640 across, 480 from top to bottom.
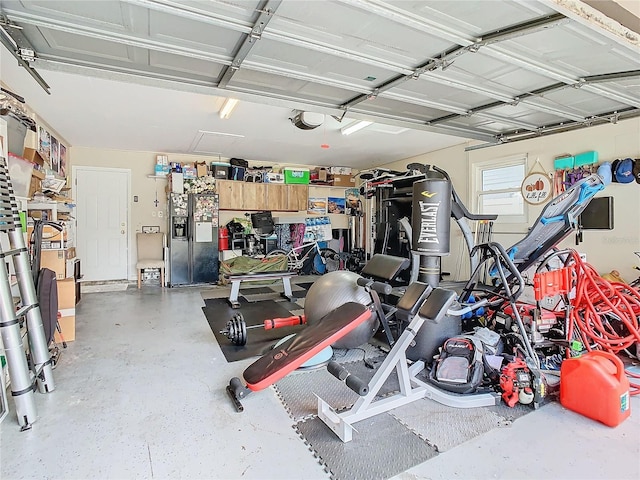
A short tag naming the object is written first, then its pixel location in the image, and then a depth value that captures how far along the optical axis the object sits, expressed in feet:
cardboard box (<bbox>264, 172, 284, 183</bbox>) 26.53
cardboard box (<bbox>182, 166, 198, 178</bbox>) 23.51
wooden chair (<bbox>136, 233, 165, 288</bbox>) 23.88
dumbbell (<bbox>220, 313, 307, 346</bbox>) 11.28
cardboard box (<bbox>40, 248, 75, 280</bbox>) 12.46
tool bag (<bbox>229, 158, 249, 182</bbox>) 25.22
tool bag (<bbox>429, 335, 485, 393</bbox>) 8.25
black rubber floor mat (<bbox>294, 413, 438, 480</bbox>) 5.95
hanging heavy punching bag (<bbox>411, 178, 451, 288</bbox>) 9.85
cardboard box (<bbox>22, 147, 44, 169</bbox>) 11.93
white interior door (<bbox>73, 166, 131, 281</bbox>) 22.21
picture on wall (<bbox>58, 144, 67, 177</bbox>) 19.51
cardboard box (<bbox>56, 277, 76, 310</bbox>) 11.57
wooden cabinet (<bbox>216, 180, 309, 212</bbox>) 25.17
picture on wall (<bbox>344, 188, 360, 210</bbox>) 29.38
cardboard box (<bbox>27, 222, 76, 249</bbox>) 12.54
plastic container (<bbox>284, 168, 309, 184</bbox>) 26.96
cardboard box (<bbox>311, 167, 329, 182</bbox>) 28.73
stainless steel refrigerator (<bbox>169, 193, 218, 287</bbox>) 23.02
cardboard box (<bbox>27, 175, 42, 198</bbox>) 11.86
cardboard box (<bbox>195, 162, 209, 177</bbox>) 23.90
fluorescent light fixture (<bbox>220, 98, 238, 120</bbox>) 13.44
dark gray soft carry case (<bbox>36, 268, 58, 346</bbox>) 9.22
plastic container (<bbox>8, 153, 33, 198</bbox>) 9.95
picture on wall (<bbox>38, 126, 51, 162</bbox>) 16.19
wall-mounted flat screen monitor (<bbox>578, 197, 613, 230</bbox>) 14.33
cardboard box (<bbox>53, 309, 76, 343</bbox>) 11.78
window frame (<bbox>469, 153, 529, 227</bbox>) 17.83
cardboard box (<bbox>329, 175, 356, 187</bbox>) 29.53
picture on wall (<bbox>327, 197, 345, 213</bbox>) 29.78
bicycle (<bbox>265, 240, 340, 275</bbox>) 27.02
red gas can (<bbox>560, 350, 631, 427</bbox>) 7.15
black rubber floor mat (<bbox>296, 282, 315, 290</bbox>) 22.69
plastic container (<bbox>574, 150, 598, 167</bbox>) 14.64
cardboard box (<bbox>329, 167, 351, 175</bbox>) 29.61
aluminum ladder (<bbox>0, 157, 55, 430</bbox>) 7.05
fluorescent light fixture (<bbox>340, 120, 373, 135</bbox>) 16.30
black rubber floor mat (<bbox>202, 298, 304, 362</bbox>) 11.29
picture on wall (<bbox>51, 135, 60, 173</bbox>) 18.16
